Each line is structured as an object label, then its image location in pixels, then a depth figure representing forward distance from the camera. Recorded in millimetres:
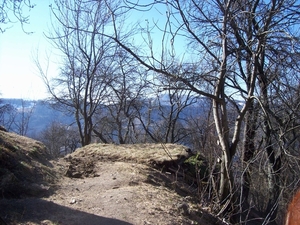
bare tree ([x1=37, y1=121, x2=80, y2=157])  29312
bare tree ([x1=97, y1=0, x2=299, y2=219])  5555
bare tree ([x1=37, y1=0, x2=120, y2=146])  15672
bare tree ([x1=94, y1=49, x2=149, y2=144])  17547
